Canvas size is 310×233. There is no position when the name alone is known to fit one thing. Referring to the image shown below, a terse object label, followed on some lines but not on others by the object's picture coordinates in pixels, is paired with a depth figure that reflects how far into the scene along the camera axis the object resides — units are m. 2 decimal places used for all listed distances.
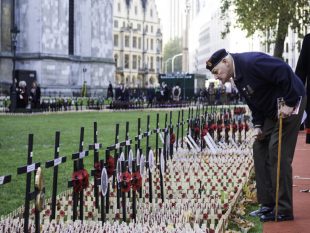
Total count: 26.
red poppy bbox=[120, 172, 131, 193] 6.95
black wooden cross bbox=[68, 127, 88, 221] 6.79
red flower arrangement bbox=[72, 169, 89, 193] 6.73
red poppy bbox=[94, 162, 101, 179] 7.21
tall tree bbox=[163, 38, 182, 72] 193.62
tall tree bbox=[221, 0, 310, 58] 30.86
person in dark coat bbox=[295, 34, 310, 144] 8.75
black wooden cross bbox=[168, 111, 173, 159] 11.76
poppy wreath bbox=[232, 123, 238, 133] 16.12
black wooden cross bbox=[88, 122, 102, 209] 7.36
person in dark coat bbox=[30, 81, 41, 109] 37.56
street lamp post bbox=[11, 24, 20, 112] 36.00
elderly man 6.99
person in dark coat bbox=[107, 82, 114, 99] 51.62
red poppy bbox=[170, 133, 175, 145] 11.88
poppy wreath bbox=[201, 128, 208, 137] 13.94
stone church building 49.19
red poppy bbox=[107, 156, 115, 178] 7.37
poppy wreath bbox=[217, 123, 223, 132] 15.65
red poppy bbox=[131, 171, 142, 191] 7.10
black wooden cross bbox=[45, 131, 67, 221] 6.62
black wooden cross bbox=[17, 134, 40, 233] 5.72
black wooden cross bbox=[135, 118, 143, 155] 8.23
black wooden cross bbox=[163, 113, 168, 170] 10.70
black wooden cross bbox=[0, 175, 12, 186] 5.54
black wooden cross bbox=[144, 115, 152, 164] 8.61
